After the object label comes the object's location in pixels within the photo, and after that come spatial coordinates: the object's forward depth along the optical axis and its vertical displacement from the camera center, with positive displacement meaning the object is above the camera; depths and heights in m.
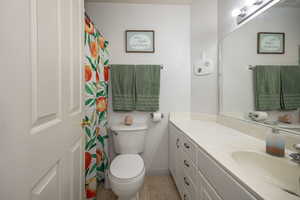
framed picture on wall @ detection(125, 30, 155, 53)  1.81 +0.75
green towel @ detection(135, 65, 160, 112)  1.78 +0.15
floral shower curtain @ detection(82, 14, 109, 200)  1.17 -0.01
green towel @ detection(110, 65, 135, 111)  1.76 +0.16
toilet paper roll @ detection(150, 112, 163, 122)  1.76 -0.23
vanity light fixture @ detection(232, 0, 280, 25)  1.07 +0.77
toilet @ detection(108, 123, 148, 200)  1.13 -0.62
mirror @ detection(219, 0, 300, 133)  0.90 +0.24
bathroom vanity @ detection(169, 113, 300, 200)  0.56 -0.36
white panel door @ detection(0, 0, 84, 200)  0.36 +0.00
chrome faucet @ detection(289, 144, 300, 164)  0.69 -0.29
